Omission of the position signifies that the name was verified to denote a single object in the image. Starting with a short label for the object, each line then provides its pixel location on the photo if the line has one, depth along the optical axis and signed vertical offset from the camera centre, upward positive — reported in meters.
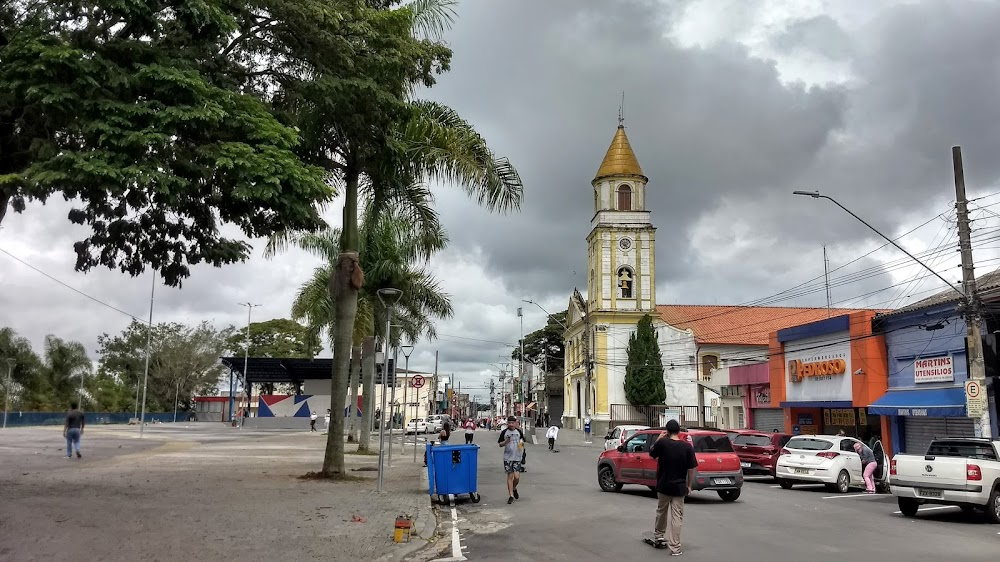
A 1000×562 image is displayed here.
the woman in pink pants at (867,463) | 19.02 -1.59
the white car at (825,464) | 18.95 -1.60
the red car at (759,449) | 22.97 -1.53
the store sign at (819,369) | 30.14 +1.13
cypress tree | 56.28 +1.87
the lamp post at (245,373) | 57.09 +1.40
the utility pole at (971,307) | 18.34 +2.12
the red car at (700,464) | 15.95 -1.44
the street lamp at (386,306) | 15.75 +1.94
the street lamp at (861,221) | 17.42 +3.96
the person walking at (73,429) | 22.69 -1.10
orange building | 28.30 +0.85
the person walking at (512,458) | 15.84 -1.28
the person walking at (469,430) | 23.46 -1.19
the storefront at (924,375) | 24.02 +0.74
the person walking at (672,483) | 9.80 -1.08
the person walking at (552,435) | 38.75 -1.96
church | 59.41 +5.31
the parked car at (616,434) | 28.56 -1.49
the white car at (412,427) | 58.38 -2.52
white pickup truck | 12.98 -1.30
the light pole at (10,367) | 64.47 +1.83
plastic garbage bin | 15.41 -1.46
